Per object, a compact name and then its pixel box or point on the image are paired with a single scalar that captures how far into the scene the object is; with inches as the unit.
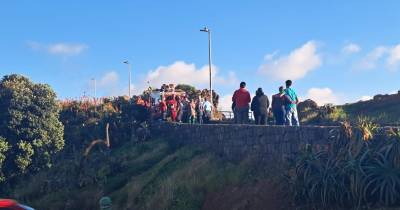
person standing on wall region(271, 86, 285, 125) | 685.2
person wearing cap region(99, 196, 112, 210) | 359.3
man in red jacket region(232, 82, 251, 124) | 751.1
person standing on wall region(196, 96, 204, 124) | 1025.5
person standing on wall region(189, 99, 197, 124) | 1016.2
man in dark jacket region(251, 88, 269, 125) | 728.3
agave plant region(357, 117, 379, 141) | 459.2
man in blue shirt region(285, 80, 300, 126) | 676.7
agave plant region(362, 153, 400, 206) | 414.0
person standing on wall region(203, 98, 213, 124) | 1031.0
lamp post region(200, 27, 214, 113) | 1234.0
